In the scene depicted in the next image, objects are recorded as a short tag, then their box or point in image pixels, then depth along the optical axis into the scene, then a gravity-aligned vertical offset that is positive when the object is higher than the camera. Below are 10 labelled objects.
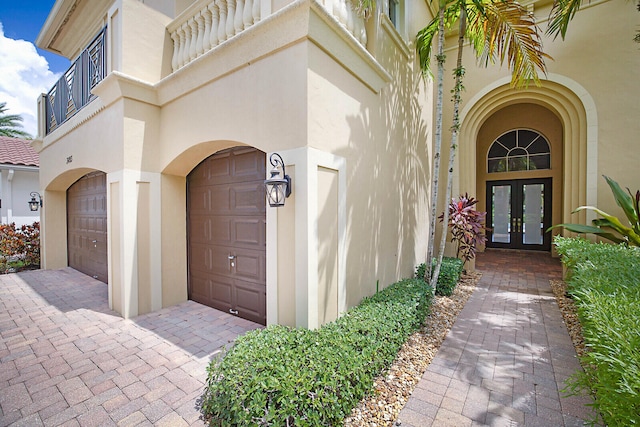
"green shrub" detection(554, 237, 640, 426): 1.58 -0.92
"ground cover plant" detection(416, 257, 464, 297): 6.03 -1.53
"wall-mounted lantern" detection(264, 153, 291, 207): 3.19 +0.25
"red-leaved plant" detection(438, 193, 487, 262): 6.82 -0.34
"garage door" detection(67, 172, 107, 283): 7.17 -0.41
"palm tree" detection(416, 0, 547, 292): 4.70 +3.13
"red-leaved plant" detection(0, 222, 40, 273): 8.90 -1.11
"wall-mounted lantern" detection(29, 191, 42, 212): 8.63 +0.24
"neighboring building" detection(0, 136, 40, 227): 11.32 +1.24
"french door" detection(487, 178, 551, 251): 10.56 -0.21
